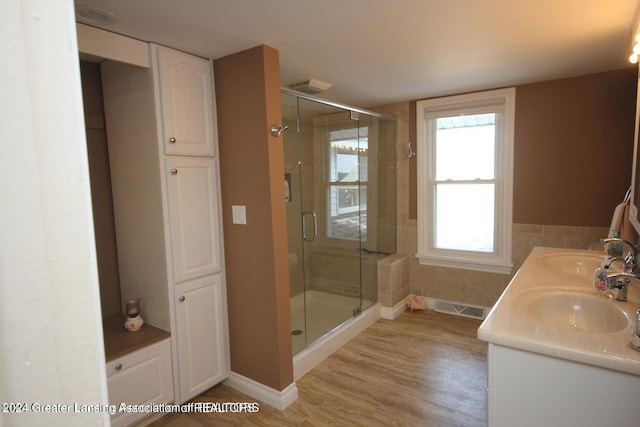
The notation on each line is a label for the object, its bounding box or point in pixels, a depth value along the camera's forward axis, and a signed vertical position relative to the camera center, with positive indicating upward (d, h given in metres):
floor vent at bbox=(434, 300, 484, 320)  3.67 -1.37
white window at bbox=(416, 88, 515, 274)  3.43 -0.02
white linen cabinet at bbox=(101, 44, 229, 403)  2.15 -0.09
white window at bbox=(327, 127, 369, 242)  3.67 -0.03
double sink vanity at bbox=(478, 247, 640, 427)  1.17 -0.66
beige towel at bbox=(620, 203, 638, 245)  2.32 -0.37
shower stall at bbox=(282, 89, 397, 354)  3.10 -0.31
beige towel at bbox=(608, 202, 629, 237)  2.46 -0.30
